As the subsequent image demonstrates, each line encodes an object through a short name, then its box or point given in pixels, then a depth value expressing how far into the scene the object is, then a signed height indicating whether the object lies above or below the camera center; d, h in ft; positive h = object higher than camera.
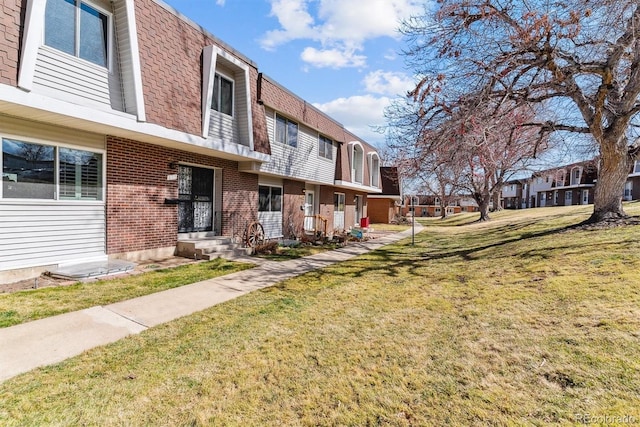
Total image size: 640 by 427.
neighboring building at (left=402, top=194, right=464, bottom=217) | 230.07 +0.34
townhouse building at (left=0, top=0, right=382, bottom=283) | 19.16 +5.06
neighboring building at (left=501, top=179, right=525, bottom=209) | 191.72 +8.43
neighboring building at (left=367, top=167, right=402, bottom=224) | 94.94 +2.69
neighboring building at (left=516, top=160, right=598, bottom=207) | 129.70 +9.77
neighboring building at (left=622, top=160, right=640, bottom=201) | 110.52 +9.56
